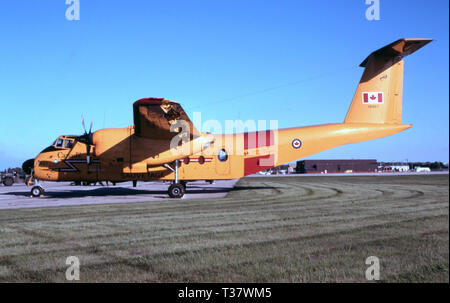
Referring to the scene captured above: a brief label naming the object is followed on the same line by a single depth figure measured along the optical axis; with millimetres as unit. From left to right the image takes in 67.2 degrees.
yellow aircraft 18906
